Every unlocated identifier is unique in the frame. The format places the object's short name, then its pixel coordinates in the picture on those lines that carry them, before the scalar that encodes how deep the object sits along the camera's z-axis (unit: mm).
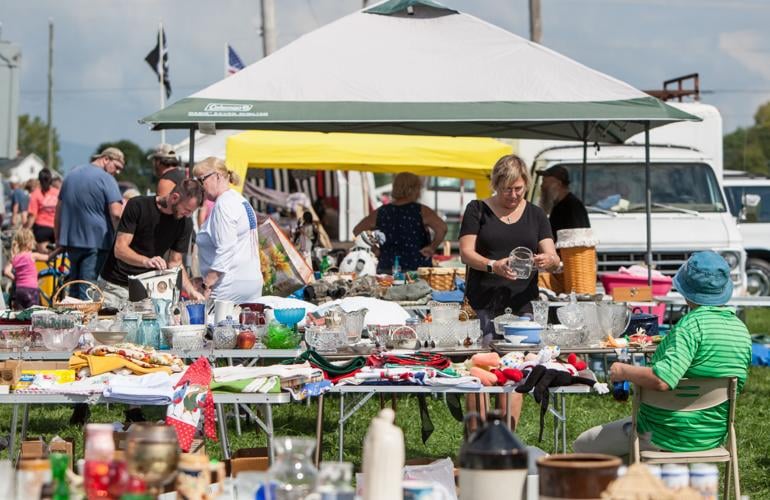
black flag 24469
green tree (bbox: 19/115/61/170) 92812
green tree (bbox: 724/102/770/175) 80056
